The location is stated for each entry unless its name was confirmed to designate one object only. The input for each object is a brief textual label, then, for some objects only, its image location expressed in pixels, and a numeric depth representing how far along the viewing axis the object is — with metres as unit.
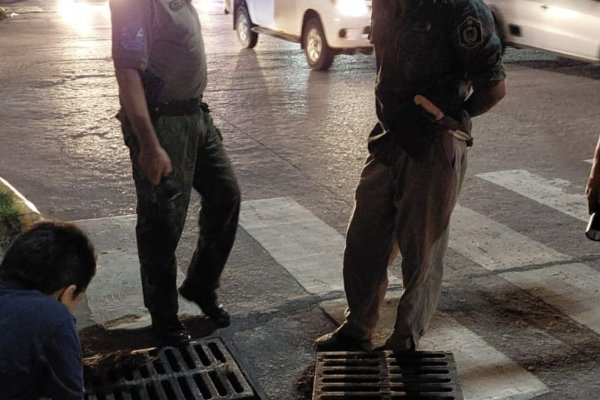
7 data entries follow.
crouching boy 2.45
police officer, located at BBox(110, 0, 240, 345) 3.50
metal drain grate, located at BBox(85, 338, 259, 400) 3.62
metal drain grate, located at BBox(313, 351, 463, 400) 3.60
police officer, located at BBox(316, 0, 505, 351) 3.35
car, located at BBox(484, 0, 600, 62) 10.06
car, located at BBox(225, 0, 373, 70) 10.88
